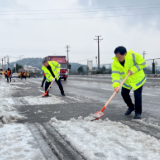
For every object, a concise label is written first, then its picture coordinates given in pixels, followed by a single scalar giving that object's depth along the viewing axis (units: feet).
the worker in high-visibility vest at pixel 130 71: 11.28
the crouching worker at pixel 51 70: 22.93
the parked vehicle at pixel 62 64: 68.63
